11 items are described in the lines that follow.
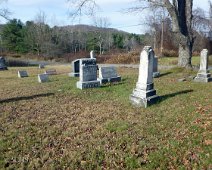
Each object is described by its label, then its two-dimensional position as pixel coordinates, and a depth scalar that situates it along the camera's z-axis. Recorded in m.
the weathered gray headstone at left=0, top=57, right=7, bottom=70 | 16.93
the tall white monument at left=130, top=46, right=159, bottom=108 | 5.52
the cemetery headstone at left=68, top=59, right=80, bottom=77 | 11.18
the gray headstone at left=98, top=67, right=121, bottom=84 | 8.89
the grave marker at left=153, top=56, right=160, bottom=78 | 10.11
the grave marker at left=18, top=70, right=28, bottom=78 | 12.39
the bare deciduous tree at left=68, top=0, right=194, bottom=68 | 10.80
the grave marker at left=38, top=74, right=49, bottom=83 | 9.98
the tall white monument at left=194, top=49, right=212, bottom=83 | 8.34
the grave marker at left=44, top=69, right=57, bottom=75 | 12.99
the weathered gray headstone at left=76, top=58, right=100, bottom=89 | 7.94
